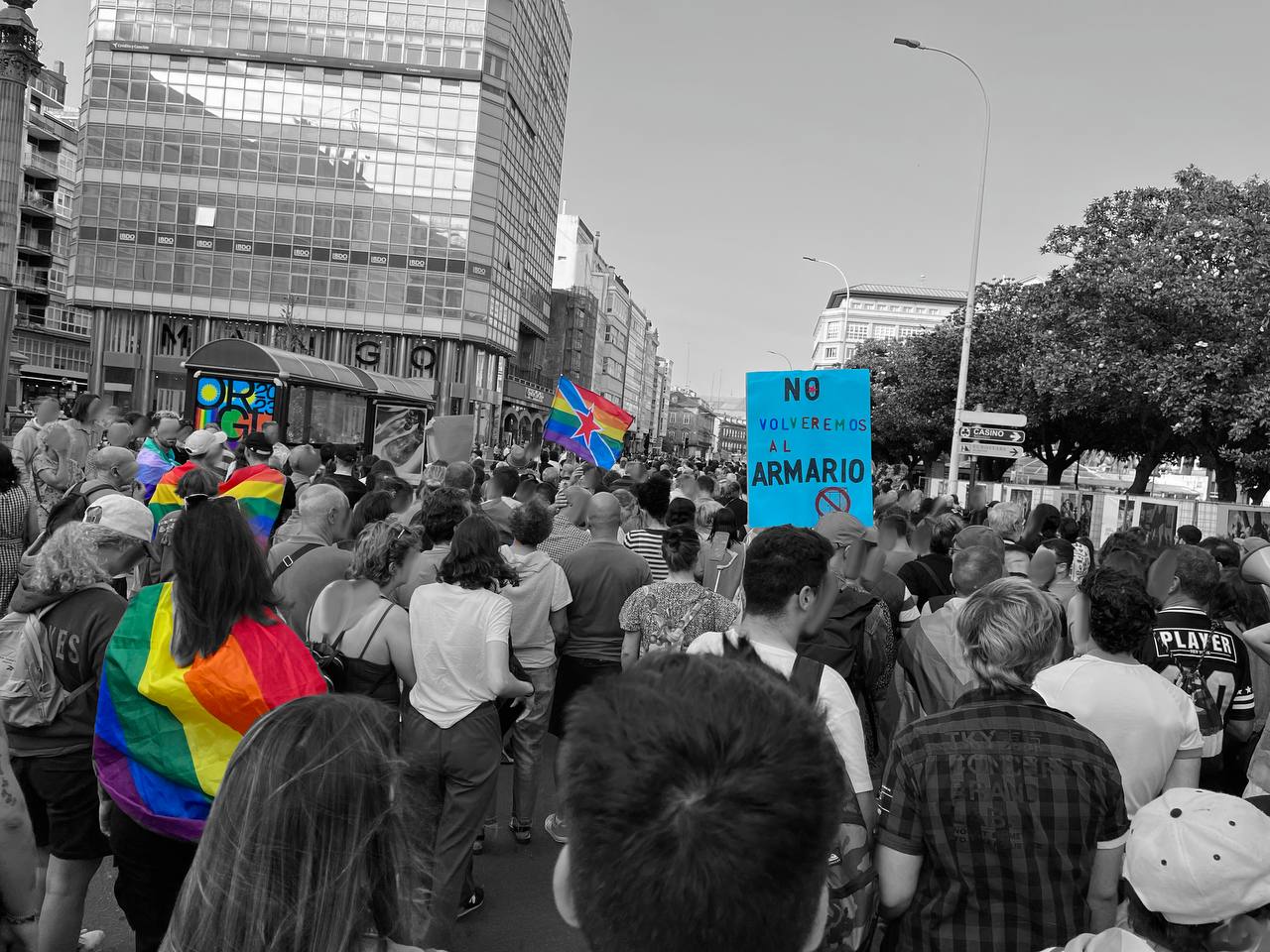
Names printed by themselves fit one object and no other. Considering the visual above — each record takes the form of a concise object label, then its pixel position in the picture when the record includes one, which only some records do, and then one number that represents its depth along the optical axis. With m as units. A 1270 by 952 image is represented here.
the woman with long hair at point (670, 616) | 4.78
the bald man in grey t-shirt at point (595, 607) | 5.75
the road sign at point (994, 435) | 17.12
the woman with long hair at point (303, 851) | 1.62
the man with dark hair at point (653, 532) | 7.18
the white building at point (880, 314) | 131.62
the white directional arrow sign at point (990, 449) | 16.95
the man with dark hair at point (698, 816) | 1.14
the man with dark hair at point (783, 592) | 3.15
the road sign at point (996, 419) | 16.70
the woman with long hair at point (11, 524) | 6.25
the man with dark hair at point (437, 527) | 5.79
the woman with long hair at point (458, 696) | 4.25
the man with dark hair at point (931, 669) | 4.14
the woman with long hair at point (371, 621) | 4.33
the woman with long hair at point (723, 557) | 7.14
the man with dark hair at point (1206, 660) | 4.43
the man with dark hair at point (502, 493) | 7.80
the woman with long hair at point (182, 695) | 2.90
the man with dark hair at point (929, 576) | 6.55
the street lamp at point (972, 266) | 21.45
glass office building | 54.47
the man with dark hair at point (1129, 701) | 3.28
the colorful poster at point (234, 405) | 18.52
